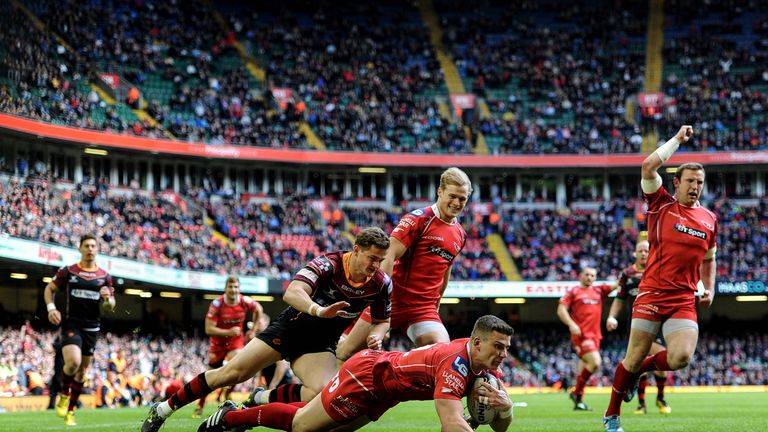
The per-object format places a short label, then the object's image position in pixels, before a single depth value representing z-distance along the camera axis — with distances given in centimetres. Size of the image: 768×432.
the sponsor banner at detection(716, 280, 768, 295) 4572
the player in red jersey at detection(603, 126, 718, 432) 1146
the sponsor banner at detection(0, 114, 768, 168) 4894
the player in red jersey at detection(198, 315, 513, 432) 784
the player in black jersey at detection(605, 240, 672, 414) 1683
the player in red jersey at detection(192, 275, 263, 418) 1825
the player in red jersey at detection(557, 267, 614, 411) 1983
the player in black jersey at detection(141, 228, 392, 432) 998
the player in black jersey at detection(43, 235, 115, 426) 1609
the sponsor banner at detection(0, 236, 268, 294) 3159
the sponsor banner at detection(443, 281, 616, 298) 4659
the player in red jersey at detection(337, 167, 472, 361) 1156
